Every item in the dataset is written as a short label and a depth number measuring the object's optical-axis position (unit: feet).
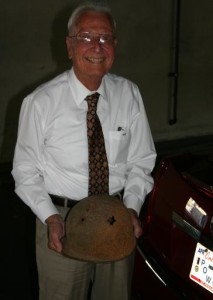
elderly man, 7.30
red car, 6.75
